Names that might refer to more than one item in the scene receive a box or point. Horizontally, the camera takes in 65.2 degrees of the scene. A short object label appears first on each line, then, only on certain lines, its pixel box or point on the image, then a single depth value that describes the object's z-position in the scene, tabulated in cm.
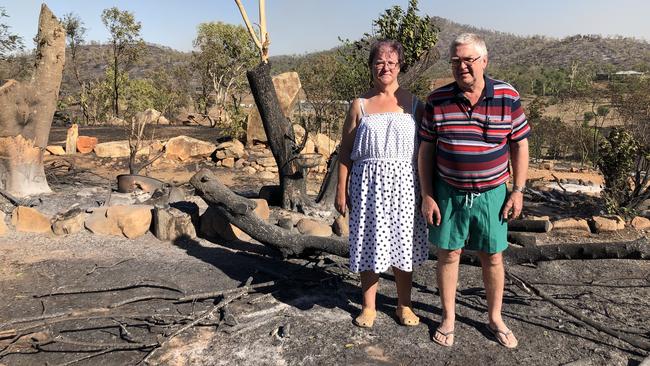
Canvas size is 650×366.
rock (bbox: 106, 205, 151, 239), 493
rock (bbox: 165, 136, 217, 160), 1023
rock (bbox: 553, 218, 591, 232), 539
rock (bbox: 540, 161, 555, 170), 1103
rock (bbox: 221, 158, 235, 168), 985
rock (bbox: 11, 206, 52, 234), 502
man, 240
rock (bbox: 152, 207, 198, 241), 490
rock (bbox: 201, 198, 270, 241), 494
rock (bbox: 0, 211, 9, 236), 495
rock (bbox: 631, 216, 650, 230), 562
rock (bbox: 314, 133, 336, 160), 1049
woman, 265
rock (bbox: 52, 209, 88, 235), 500
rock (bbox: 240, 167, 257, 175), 945
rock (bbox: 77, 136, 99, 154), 1051
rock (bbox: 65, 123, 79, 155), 1037
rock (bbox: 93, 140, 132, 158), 1026
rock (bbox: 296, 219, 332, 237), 509
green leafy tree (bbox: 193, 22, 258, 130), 1995
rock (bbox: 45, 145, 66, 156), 1023
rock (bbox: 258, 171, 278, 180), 917
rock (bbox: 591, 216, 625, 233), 541
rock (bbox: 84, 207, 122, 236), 501
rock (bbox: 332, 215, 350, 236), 509
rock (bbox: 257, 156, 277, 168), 973
